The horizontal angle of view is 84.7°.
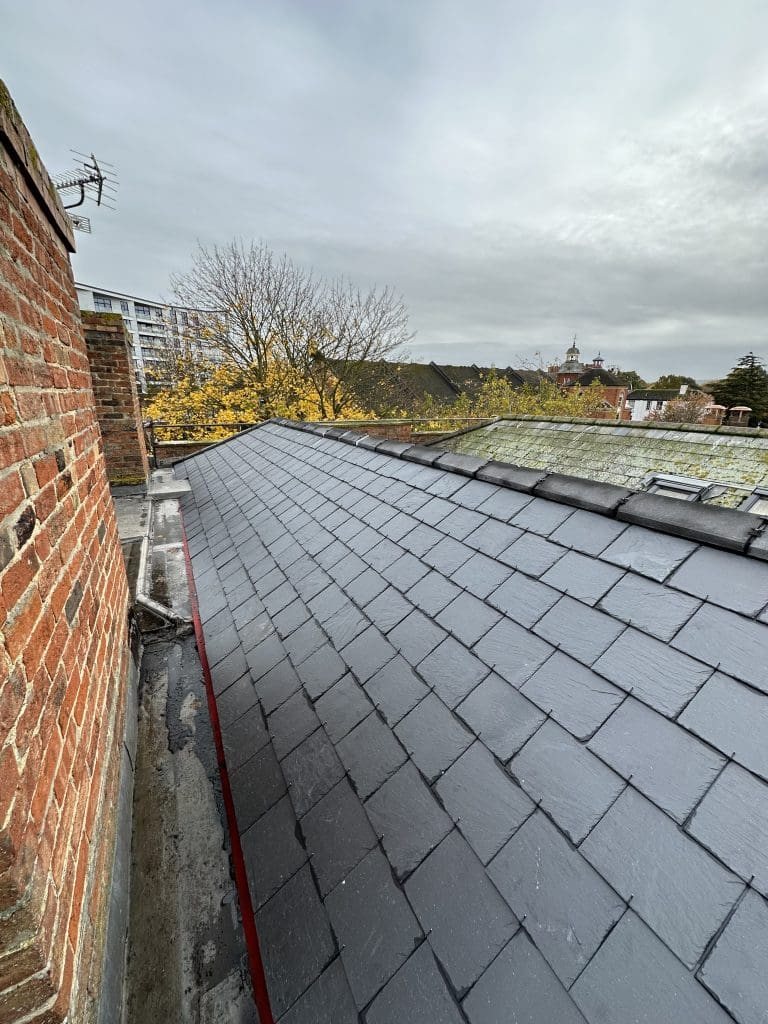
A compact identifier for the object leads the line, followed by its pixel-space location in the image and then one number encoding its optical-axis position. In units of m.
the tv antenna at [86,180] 7.09
